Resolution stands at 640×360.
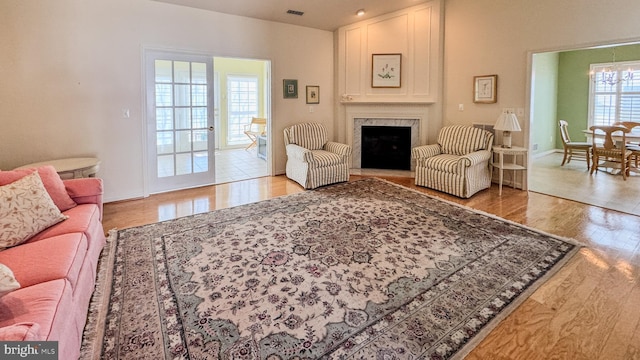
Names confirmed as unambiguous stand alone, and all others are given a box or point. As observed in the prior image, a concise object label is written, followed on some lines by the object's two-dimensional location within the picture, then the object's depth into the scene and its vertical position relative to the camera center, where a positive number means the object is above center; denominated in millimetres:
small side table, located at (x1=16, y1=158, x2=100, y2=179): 3719 -244
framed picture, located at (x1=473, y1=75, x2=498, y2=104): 5137 +874
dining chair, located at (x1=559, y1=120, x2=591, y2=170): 6535 -14
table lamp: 4699 +296
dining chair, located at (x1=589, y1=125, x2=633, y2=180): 5727 -132
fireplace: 6152 +96
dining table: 5957 +167
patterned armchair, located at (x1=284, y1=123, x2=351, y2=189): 5281 -189
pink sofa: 1462 -726
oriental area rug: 1927 -1036
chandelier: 7309 +1535
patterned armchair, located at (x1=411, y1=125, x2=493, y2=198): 4691 -234
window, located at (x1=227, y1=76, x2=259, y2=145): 9726 +1204
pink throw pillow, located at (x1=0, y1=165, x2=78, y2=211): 2573 -315
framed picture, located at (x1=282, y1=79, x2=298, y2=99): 6159 +1043
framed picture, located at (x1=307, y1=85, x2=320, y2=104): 6469 +983
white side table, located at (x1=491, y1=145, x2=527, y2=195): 4852 -175
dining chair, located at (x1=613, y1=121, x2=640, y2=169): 5871 -2
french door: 4891 +384
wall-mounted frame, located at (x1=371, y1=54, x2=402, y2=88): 6012 +1364
